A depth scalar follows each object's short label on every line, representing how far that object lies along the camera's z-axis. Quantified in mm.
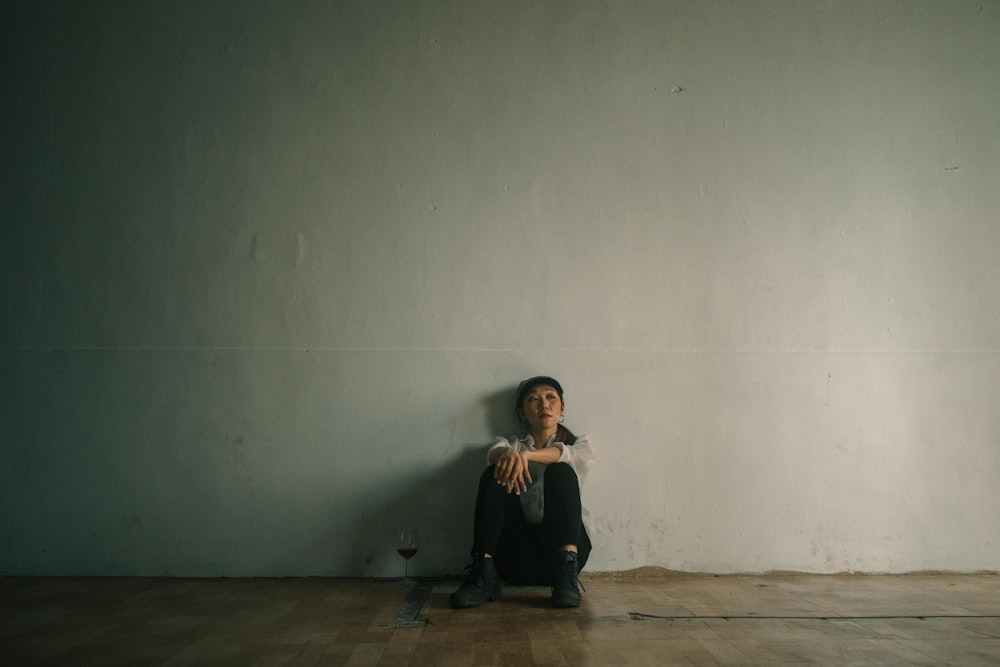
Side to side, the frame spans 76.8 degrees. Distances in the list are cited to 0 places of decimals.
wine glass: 2562
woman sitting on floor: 2393
